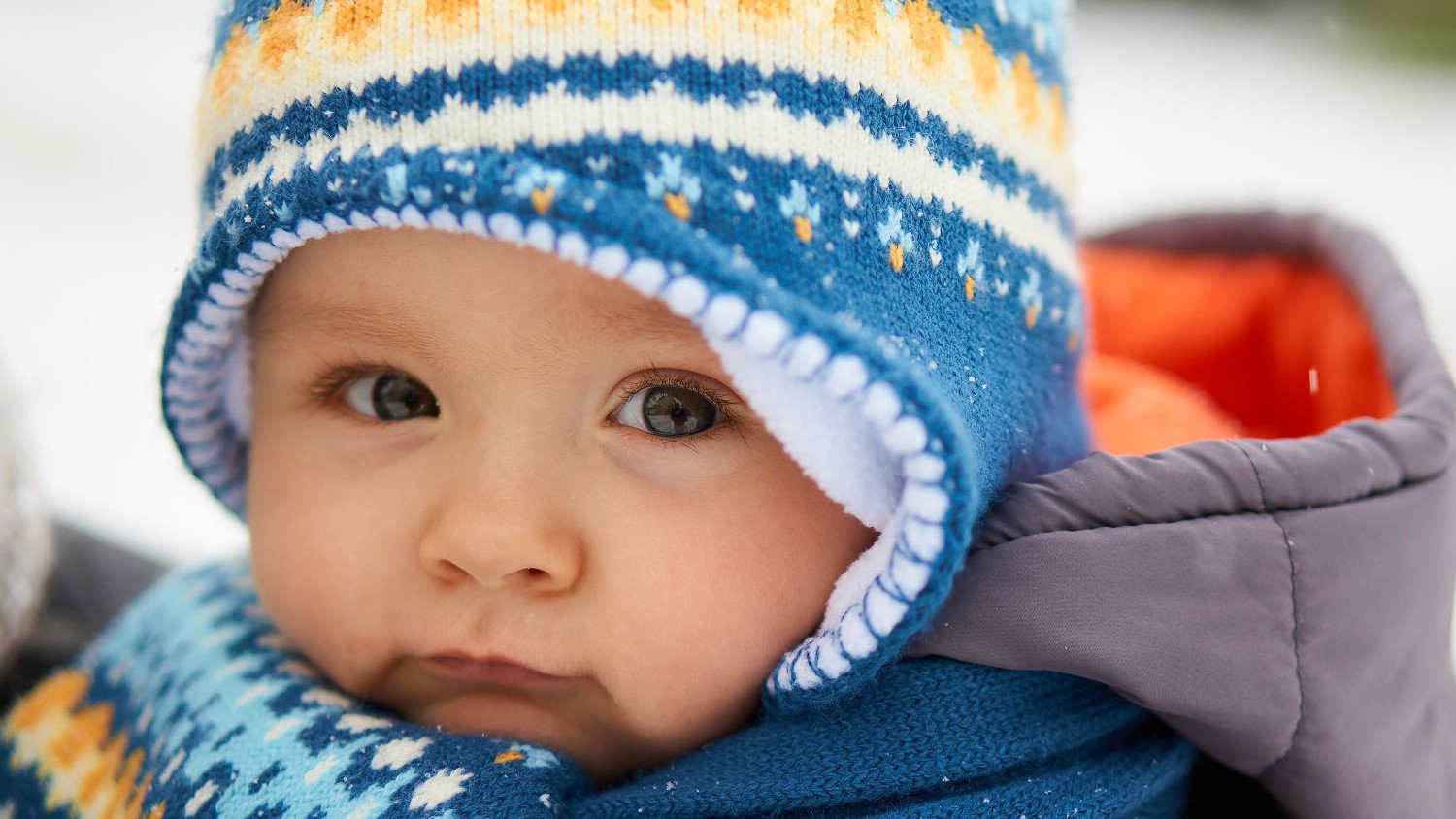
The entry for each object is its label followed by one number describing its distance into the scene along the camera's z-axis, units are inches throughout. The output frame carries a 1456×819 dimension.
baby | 13.5
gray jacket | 14.0
